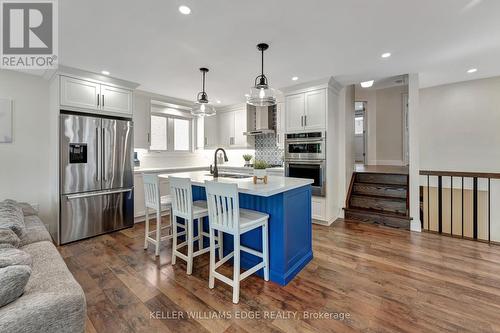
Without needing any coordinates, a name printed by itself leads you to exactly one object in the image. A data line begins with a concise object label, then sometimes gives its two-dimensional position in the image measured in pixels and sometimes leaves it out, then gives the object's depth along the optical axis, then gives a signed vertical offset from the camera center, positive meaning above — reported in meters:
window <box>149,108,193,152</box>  5.06 +0.84
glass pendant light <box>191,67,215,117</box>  3.19 +0.82
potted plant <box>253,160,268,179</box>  2.48 -0.06
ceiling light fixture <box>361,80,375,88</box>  4.16 +1.57
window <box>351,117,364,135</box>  9.02 +1.62
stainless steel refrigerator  3.27 -0.17
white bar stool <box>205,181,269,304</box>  1.95 -0.53
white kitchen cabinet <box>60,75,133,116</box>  3.29 +1.11
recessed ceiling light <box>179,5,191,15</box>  1.98 +1.41
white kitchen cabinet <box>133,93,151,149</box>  4.54 +0.92
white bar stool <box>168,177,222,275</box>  2.40 -0.51
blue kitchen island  2.23 -0.65
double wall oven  3.97 +0.14
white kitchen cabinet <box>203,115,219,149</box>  5.88 +0.89
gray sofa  1.09 -0.75
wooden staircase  4.01 -0.70
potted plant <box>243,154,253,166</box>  2.89 +0.10
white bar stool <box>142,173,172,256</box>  2.83 -0.48
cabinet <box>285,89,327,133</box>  3.96 +1.00
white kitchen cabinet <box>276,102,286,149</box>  4.84 +0.93
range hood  5.09 +1.02
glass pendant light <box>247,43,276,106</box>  2.56 +0.84
